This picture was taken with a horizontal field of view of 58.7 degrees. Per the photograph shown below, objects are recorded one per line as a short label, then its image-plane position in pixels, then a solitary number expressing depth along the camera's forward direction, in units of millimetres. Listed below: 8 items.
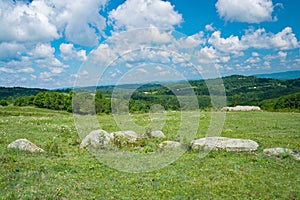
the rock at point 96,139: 17033
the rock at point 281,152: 14328
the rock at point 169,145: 16819
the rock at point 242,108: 45844
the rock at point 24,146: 15242
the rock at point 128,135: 18528
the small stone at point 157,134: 20788
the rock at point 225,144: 16172
